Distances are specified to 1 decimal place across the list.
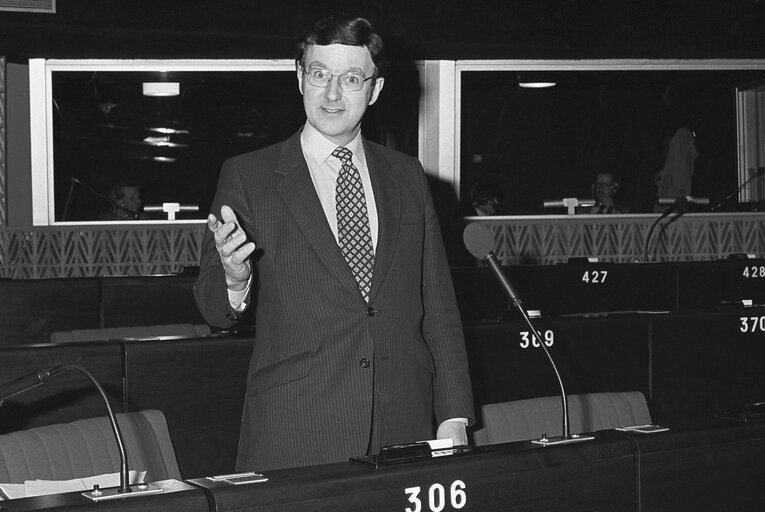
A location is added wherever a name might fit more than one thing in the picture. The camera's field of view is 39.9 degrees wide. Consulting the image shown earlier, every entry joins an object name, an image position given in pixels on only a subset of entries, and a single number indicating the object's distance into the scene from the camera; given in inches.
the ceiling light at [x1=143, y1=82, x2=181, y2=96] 313.7
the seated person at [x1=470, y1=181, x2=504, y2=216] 329.4
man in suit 85.1
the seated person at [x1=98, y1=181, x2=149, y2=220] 300.5
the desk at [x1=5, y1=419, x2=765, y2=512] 60.3
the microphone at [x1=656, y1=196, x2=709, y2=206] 299.1
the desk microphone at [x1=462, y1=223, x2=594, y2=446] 81.1
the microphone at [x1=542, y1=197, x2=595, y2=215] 325.4
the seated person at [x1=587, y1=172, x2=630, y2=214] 327.6
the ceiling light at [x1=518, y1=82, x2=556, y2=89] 350.9
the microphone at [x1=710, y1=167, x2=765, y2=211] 327.0
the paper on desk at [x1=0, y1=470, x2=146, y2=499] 73.6
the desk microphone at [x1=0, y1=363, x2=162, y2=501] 59.1
